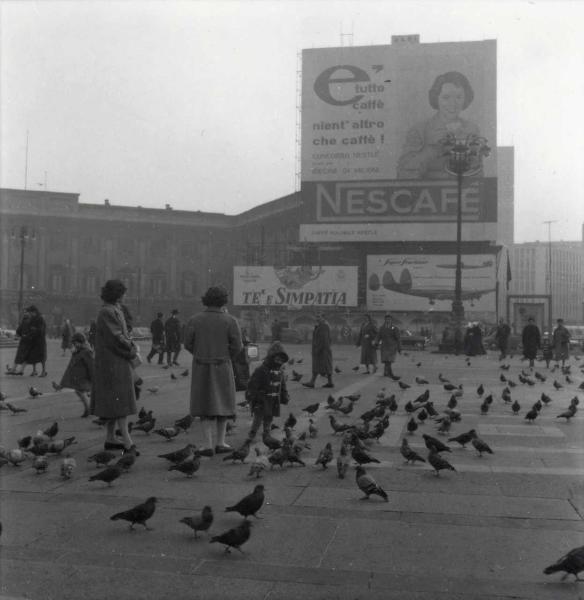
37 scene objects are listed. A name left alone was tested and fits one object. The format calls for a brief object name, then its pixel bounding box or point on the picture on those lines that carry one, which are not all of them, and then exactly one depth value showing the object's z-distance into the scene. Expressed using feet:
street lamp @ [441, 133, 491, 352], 95.40
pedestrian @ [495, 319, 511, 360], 81.82
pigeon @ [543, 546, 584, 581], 12.23
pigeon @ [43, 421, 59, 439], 25.13
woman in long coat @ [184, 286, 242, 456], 22.39
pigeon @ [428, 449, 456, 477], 20.12
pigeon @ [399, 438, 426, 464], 21.95
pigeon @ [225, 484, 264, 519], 15.37
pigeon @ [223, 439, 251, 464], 21.40
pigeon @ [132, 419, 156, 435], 26.55
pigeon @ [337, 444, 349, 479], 20.30
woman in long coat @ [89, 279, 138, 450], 22.41
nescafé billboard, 157.89
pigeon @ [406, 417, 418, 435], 28.02
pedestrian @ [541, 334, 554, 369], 70.49
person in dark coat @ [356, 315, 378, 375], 58.23
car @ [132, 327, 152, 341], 135.48
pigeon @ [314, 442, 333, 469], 21.40
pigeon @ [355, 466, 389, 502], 17.47
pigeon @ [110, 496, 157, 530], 14.96
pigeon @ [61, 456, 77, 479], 19.83
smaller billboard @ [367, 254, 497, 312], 156.66
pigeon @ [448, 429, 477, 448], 24.44
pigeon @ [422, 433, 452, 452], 22.43
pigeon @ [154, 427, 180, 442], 25.21
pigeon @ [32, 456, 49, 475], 20.53
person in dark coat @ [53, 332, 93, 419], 29.71
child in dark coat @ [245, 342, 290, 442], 25.41
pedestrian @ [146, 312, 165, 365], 66.69
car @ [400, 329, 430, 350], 136.05
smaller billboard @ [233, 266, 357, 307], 162.81
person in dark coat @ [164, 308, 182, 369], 64.08
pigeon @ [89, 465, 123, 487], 18.40
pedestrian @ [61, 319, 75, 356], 79.77
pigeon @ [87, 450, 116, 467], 20.74
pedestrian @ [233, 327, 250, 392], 26.86
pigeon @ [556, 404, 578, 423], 31.60
